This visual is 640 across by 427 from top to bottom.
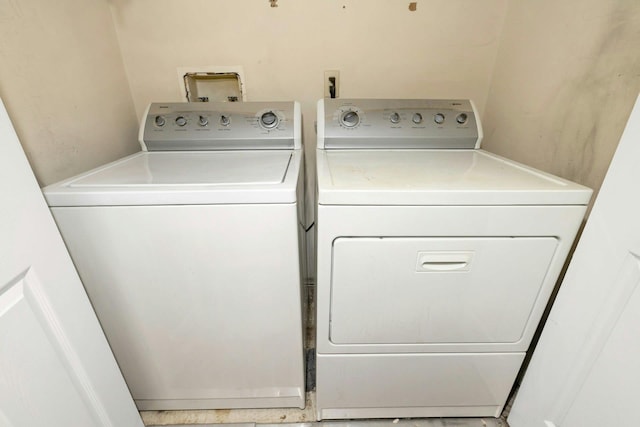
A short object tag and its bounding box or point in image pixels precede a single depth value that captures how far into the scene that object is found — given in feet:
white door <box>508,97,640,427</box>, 2.02
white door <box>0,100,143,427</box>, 1.81
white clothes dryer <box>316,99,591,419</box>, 2.38
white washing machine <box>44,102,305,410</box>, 2.41
